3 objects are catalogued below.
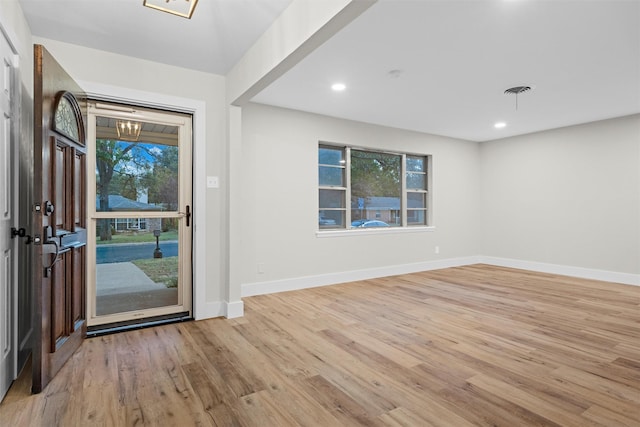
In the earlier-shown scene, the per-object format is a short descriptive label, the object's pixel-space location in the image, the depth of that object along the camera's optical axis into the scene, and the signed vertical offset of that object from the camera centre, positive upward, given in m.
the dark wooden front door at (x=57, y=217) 2.04 -0.05
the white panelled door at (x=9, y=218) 1.99 -0.06
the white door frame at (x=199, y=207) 3.37 +0.03
